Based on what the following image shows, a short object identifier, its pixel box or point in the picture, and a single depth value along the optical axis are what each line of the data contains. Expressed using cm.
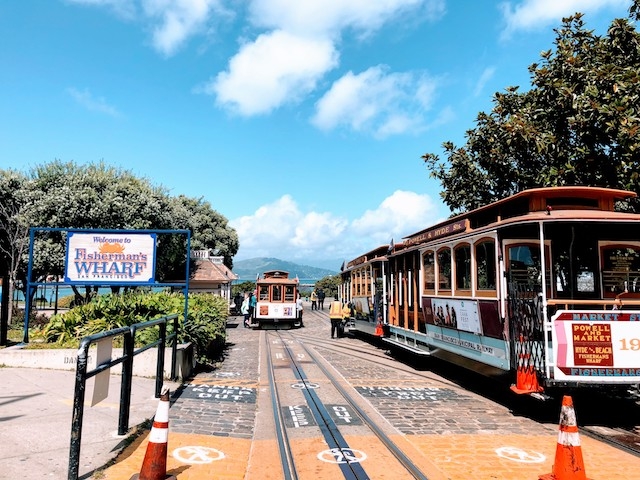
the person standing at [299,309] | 2619
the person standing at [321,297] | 4247
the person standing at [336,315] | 2008
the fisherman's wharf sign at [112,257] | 1073
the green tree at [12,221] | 2141
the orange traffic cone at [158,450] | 416
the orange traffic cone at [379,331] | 1564
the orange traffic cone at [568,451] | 448
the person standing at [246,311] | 2659
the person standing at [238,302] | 3581
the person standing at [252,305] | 2569
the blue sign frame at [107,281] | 1059
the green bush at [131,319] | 1032
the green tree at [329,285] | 6222
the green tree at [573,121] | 1236
